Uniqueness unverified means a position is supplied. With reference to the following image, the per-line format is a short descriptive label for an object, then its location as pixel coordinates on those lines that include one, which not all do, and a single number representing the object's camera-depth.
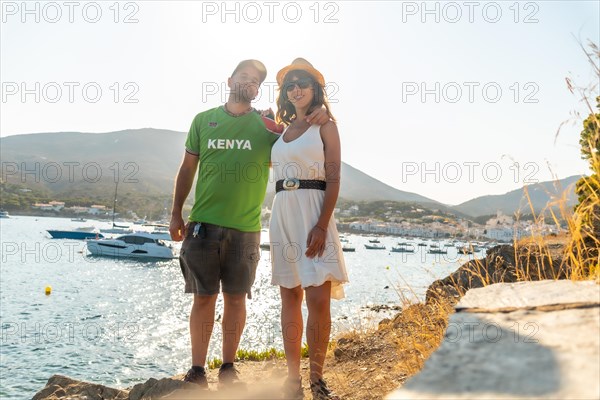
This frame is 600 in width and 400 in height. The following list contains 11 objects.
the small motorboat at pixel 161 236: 55.70
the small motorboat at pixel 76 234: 69.50
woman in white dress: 3.17
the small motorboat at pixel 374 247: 100.56
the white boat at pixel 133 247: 52.03
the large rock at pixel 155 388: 3.30
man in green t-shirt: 3.66
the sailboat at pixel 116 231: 82.46
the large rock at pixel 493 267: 6.81
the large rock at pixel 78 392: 3.61
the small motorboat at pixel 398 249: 95.31
